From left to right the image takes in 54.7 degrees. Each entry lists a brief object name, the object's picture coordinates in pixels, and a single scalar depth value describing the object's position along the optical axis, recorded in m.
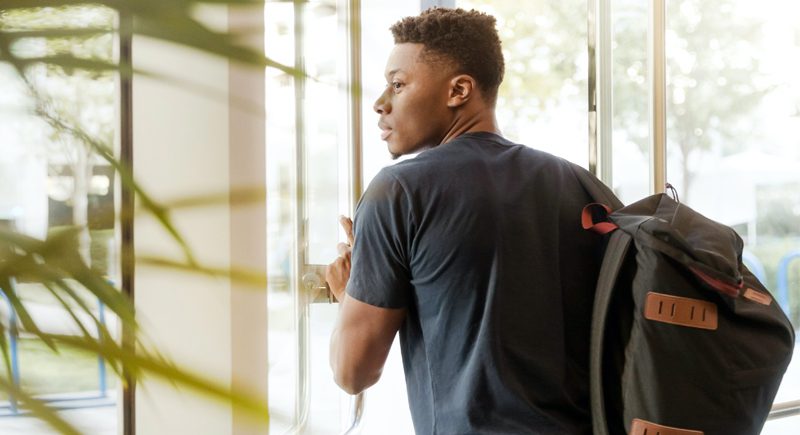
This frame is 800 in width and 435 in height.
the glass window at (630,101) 2.52
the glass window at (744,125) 2.75
